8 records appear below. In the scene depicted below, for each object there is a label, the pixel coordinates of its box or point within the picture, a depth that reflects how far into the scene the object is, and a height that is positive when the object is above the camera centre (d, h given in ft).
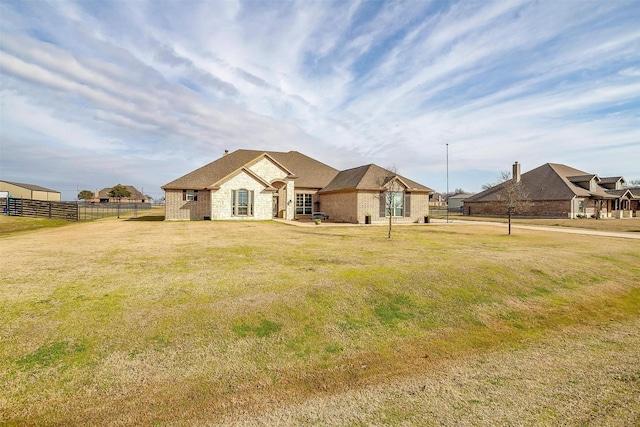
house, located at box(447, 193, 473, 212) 233.99 +6.46
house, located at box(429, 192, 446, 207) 363.76 +14.13
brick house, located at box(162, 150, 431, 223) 94.53 +5.56
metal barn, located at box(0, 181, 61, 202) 261.03 +18.28
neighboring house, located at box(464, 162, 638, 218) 135.13 +7.64
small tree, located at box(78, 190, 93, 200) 323.57 +16.47
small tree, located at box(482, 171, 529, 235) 71.15 +4.84
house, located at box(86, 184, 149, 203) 336.72 +17.09
